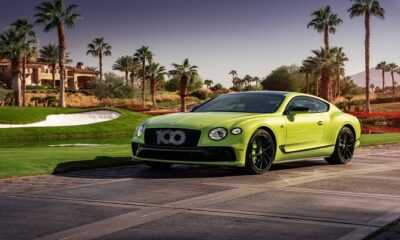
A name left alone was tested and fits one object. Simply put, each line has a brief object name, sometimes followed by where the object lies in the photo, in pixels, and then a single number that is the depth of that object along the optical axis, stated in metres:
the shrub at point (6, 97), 78.50
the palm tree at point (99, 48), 104.25
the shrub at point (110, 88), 92.81
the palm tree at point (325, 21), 77.50
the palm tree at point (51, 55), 115.53
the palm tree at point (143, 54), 99.75
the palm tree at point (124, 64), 118.44
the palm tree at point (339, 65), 76.18
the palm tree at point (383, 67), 142.75
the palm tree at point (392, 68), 141.50
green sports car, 9.75
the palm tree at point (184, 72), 87.12
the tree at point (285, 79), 121.44
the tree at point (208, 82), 174.95
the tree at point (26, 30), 72.14
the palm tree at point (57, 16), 65.62
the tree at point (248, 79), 154.00
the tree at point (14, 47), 69.94
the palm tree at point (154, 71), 105.11
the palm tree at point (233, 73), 162.05
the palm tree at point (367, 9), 69.56
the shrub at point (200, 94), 113.31
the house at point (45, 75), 116.57
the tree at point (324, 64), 75.44
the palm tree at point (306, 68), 77.62
